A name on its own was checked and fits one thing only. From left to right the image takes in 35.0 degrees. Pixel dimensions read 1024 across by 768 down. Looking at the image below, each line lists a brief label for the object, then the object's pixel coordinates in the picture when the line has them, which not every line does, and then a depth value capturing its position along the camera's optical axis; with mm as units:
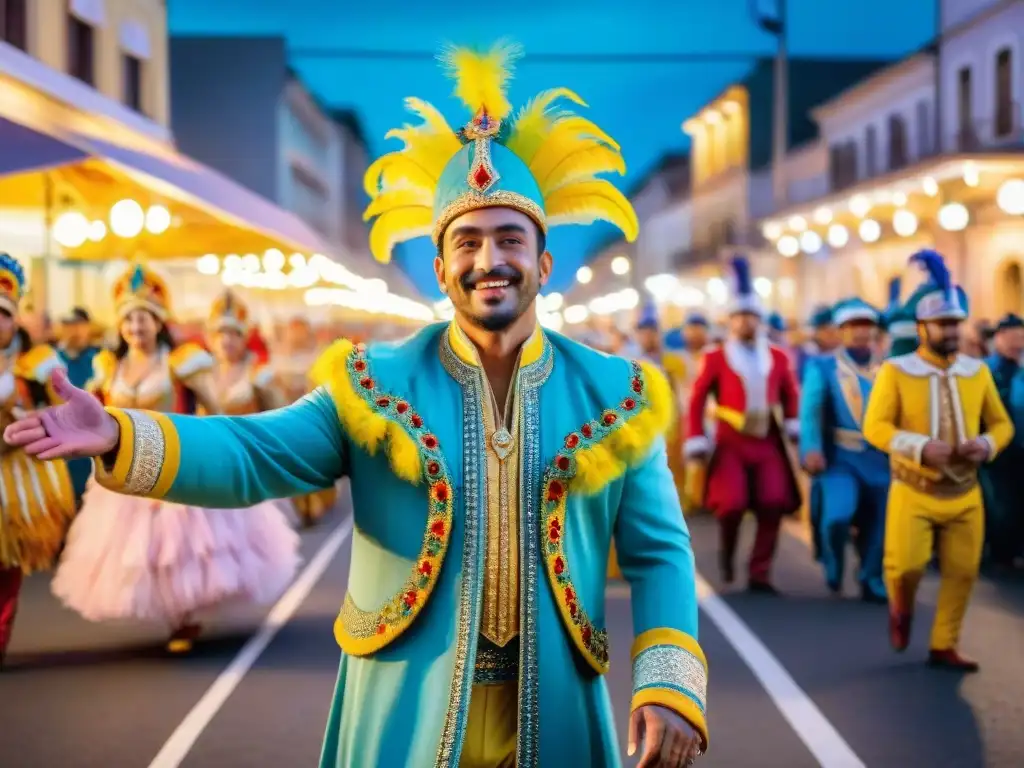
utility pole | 33000
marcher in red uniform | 11953
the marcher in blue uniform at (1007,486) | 13594
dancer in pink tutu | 9227
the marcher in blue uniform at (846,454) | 11453
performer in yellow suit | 8891
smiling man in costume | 3662
